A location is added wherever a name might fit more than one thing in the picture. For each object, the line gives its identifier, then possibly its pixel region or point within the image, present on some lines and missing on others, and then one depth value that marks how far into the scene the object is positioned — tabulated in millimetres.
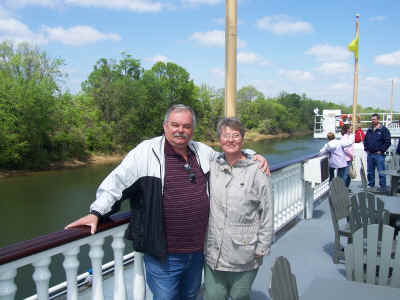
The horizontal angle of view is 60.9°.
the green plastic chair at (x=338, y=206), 2988
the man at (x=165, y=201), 1658
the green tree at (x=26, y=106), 29297
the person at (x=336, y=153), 5871
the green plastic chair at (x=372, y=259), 2350
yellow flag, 11972
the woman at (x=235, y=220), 1796
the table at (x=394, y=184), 5520
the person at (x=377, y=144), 6461
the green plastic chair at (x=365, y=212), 2879
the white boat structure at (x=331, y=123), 21395
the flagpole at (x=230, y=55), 3117
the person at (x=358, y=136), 10633
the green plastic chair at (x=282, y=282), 1273
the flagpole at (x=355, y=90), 11019
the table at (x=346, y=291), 1662
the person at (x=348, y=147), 6035
